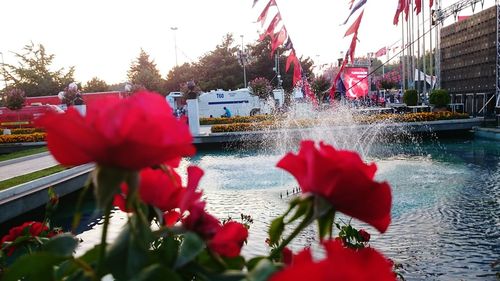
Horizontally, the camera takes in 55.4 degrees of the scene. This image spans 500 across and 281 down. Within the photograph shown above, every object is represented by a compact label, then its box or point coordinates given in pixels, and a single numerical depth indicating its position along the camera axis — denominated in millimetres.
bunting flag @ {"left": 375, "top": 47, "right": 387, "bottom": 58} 34844
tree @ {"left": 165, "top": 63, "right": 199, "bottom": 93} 48531
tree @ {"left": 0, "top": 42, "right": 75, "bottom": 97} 45969
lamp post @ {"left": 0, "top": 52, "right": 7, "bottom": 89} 45969
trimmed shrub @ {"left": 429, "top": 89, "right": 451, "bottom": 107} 18892
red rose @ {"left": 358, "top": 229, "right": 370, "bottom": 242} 2824
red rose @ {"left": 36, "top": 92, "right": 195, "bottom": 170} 478
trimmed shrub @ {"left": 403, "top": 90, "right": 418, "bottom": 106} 21125
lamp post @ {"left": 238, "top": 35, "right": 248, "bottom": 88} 40969
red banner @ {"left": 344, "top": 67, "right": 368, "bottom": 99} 26453
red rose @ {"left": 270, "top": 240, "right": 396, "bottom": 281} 360
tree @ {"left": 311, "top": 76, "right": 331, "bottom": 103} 29412
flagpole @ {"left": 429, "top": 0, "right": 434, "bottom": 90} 19425
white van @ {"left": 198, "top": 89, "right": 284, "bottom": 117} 30016
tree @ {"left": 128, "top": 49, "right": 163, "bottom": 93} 48531
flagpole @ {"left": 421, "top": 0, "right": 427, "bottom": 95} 21220
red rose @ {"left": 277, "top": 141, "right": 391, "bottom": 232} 573
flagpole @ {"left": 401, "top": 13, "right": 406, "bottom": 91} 24641
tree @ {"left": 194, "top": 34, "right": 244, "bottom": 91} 46344
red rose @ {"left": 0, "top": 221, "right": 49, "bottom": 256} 1269
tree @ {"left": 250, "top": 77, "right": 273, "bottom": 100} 27922
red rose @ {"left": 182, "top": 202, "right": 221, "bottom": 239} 637
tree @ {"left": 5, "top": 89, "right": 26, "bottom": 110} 22891
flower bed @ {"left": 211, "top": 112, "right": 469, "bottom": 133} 16734
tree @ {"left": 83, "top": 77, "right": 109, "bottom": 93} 47612
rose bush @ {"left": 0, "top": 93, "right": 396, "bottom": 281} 478
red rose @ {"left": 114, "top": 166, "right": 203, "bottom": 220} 657
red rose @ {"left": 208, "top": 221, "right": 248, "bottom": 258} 641
